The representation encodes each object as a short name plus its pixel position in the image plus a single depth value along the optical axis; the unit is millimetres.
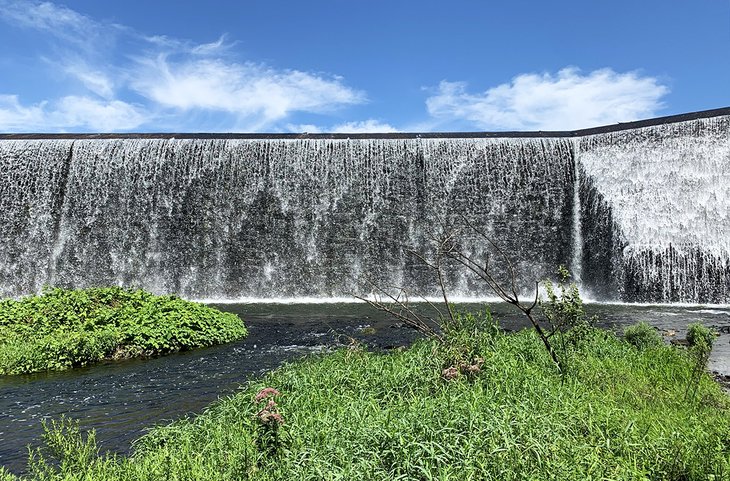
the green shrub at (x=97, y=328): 8789
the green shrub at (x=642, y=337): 8451
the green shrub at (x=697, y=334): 8311
